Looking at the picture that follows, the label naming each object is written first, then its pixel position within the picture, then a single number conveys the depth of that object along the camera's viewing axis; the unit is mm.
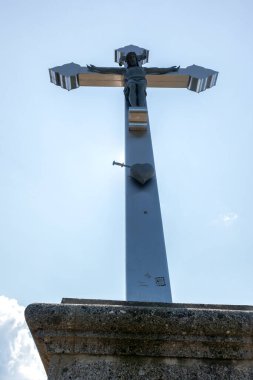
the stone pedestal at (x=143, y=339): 1667
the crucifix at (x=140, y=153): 2949
